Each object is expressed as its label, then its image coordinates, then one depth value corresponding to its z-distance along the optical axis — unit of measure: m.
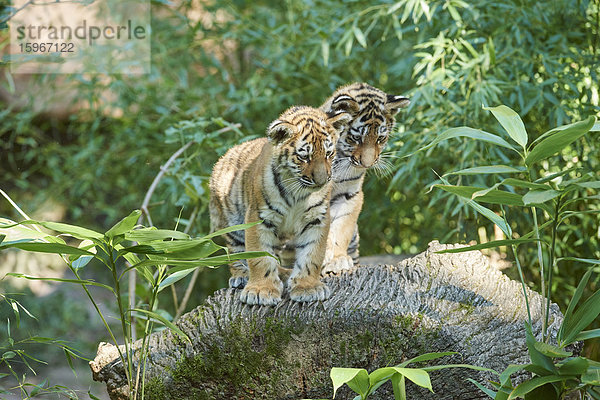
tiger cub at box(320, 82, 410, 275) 11.21
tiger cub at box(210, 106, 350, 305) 10.96
